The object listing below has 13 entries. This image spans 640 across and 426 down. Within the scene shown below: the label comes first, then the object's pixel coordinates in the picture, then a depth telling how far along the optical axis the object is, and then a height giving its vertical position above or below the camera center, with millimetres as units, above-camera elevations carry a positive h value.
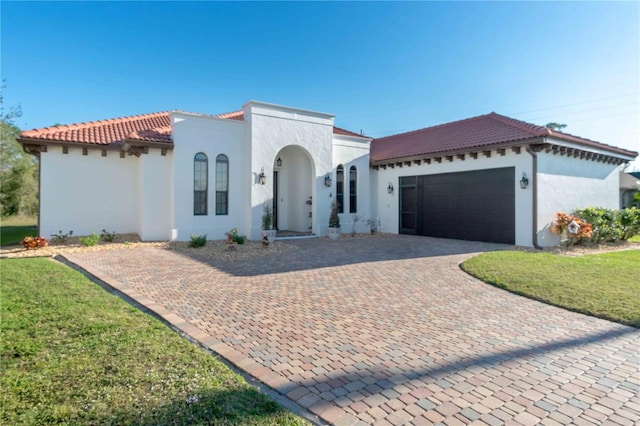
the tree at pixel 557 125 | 43372 +11843
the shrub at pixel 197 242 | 11727 -1013
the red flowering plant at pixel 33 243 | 11117 -1037
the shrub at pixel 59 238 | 12625 -979
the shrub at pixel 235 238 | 12289 -917
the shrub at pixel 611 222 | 12977 -258
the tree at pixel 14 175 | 22266 +2737
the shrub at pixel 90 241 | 11562 -985
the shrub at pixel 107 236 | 12578 -917
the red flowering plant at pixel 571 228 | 12125 -456
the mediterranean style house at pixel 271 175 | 12547 +1606
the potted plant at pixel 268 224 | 13127 -425
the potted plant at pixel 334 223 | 14750 -411
